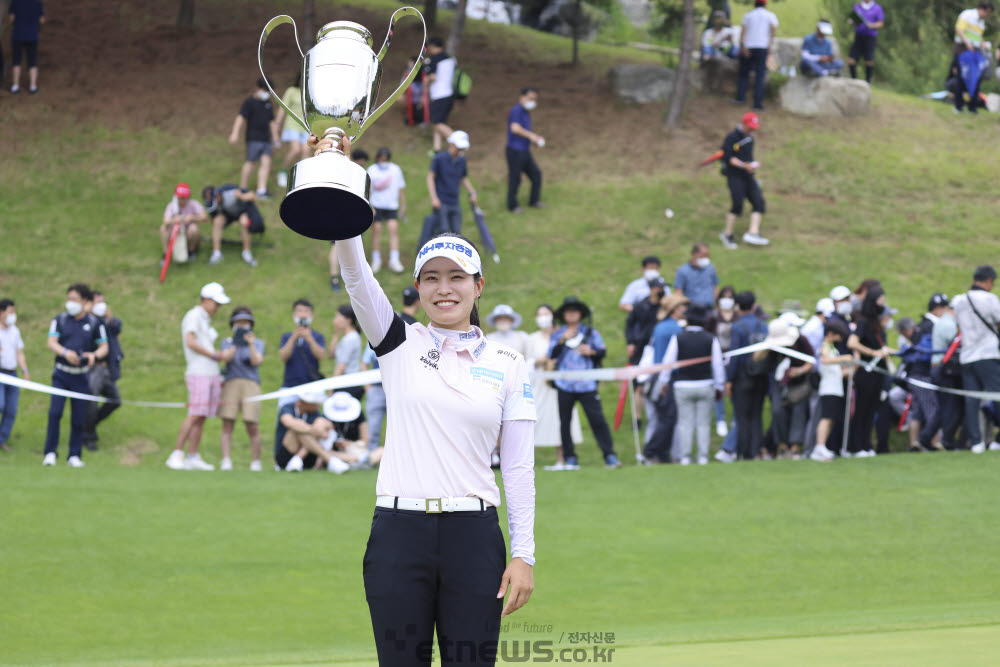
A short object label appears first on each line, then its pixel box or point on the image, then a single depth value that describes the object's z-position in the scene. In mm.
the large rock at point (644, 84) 27266
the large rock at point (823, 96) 26766
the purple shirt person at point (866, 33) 27359
